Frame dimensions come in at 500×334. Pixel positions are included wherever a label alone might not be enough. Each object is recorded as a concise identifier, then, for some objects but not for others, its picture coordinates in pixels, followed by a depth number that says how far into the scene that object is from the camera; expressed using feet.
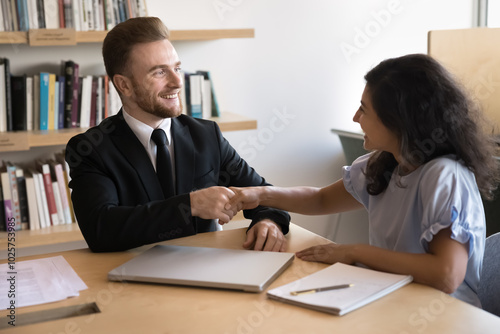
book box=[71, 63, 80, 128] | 9.15
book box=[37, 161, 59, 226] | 9.10
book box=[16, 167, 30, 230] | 9.00
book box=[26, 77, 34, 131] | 8.96
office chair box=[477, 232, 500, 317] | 4.87
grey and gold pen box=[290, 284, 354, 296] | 3.93
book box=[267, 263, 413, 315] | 3.73
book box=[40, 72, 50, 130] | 8.96
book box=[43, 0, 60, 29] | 8.67
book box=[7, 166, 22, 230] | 8.94
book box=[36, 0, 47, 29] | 8.66
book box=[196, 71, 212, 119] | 9.93
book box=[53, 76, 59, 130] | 9.06
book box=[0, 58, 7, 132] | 8.79
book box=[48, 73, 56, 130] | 9.02
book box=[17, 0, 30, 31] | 8.58
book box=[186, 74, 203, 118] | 9.82
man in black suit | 5.17
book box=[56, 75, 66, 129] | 9.08
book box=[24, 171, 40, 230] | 8.98
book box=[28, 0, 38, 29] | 8.59
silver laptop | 4.17
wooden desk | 3.49
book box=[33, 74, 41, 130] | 9.00
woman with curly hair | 4.29
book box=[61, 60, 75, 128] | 9.12
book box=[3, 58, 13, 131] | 8.80
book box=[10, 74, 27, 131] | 8.94
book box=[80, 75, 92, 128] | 9.20
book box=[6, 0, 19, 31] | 8.57
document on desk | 4.14
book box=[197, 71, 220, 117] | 9.97
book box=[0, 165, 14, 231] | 8.89
